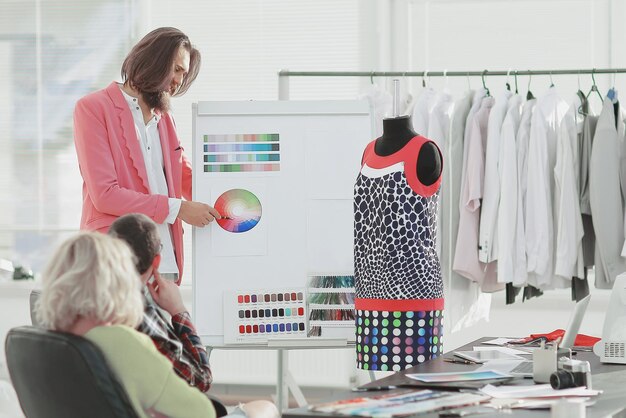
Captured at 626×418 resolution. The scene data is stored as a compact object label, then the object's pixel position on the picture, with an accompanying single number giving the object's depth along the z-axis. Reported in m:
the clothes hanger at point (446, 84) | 6.54
